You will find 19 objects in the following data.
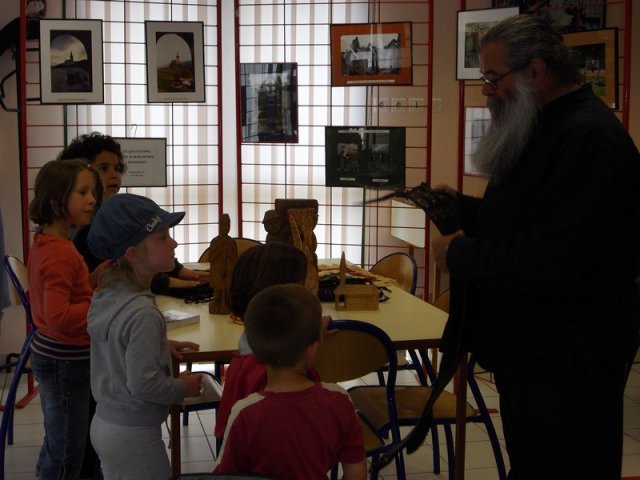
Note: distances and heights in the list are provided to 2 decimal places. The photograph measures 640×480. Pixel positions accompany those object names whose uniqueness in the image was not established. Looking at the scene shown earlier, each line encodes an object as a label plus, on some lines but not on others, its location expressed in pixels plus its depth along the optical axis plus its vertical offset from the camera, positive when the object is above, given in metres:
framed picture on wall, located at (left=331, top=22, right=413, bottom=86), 4.83 +0.59
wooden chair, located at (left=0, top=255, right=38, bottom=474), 3.47 -0.76
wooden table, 2.66 -0.58
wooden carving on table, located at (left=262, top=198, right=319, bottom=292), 3.13 -0.25
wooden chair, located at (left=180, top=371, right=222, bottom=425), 3.09 -0.89
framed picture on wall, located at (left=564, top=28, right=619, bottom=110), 4.19 +0.50
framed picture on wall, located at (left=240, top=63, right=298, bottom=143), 5.02 +0.32
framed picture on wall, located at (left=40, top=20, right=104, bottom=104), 4.54 +0.50
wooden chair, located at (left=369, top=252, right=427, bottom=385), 3.90 -0.56
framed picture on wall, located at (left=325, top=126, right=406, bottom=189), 4.93 +0.00
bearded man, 1.93 -0.24
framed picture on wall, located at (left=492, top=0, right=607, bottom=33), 5.04 +0.89
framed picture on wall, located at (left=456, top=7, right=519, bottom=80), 4.54 +0.65
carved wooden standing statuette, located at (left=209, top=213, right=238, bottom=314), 3.01 -0.39
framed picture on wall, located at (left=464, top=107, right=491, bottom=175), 5.33 +0.20
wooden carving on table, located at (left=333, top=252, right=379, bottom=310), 3.12 -0.52
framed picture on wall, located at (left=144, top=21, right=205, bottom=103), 4.80 +0.53
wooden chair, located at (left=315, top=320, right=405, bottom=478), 2.63 -0.62
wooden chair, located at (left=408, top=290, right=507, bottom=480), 3.01 -0.91
